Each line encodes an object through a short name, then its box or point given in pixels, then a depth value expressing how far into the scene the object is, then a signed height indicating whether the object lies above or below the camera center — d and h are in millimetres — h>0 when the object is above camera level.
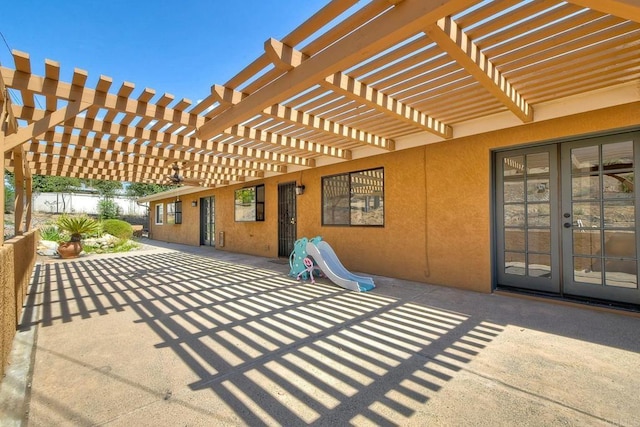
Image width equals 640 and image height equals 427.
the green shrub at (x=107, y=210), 19094 +513
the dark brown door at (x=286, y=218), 8336 -53
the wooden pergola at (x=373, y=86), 2186 +1441
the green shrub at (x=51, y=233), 10672 -573
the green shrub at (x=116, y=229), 12430 -482
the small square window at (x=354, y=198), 6059 +381
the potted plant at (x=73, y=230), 8742 -385
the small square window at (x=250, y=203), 9172 +429
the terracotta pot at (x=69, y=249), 8695 -944
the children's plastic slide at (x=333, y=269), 4895 -975
